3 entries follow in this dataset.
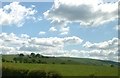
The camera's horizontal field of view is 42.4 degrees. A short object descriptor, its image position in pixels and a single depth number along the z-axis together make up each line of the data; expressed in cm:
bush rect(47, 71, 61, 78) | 1566
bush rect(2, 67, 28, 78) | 1607
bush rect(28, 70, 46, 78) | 1568
